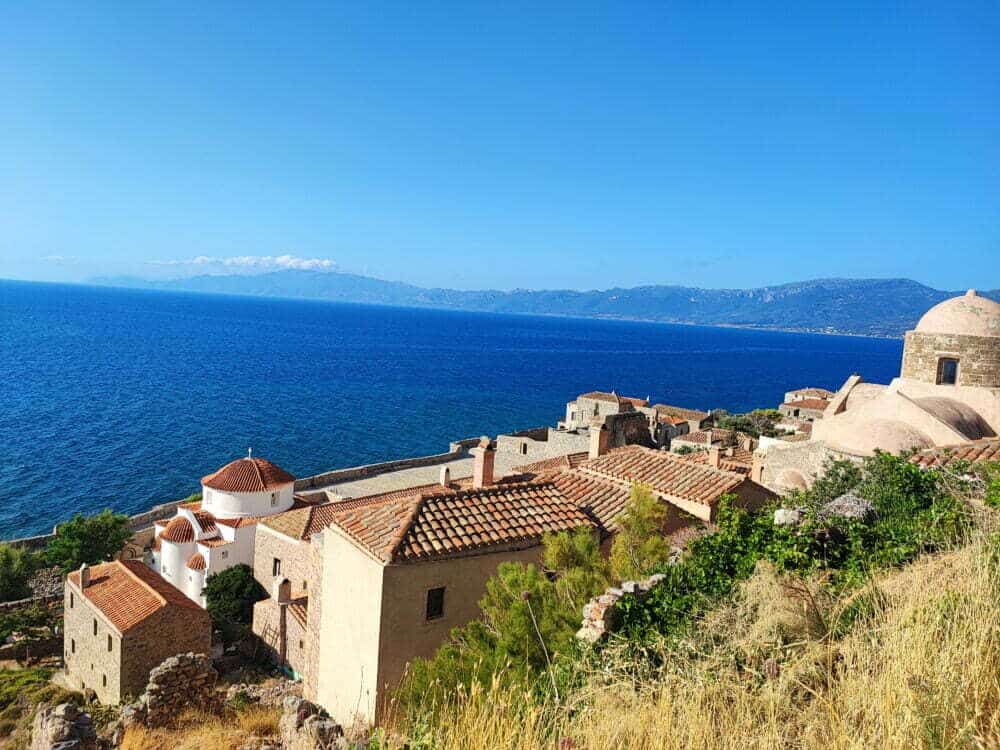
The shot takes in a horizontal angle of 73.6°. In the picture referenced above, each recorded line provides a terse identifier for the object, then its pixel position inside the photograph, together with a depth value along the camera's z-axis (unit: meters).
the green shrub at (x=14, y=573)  24.86
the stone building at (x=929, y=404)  15.93
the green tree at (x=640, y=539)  9.62
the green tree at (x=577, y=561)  9.09
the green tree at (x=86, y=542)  25.89
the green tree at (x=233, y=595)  23.38
